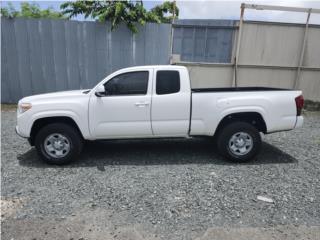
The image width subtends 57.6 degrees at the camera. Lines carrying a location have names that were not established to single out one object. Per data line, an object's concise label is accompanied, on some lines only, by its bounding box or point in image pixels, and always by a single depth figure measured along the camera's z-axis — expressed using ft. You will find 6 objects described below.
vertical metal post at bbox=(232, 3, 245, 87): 30.85
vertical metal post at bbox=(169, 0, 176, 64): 31.70
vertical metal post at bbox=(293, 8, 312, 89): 32.13
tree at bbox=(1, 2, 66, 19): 62.32
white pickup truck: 16.48
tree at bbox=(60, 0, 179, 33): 30.14
